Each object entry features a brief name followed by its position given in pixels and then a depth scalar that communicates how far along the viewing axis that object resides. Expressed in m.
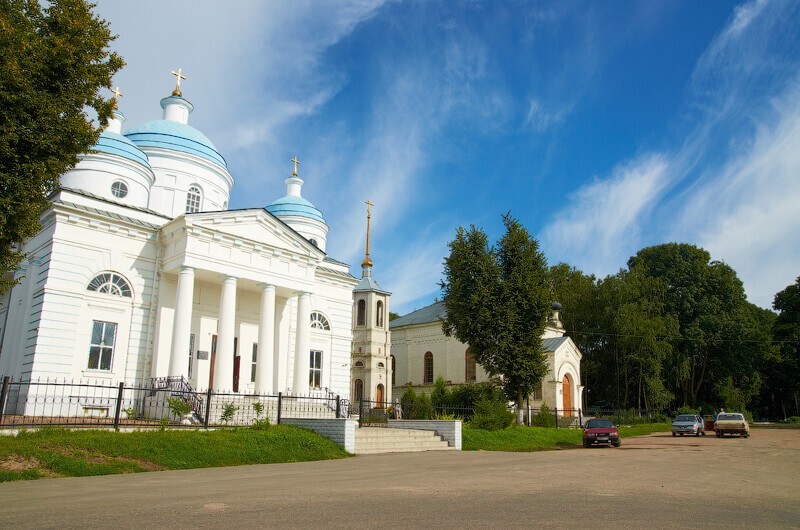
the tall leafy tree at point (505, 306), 28.31
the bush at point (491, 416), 24.42
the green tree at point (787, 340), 52.22
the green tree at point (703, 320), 51.00
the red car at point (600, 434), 23.72
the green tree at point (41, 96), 11.07
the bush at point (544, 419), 29.75
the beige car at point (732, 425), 31.66
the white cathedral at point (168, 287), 20.34
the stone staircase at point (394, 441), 18.69
